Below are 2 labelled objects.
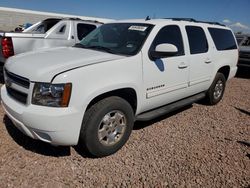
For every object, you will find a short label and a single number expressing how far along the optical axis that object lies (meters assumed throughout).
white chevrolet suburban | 2.17
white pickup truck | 4.55
